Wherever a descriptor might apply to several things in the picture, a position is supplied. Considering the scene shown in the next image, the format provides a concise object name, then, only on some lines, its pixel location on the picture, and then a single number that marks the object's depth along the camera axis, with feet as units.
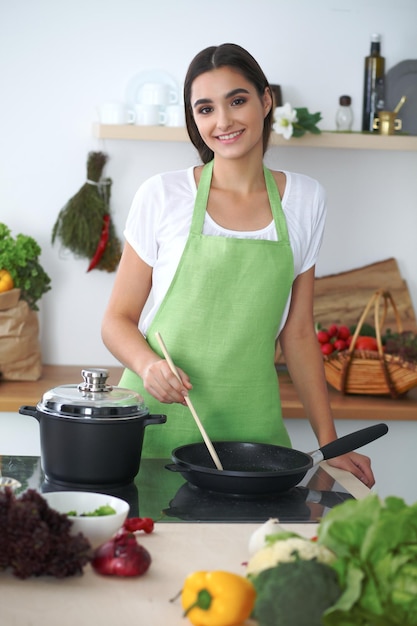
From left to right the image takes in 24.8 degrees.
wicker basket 9.94
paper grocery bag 10.16
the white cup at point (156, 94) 10.78
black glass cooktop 4.93
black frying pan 5.08
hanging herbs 11.02
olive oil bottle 11.12
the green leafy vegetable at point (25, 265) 10.28
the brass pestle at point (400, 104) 11.11
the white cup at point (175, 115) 10.60
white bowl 3.98
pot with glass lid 5.13
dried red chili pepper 11.07
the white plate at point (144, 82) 10.95
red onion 3.92
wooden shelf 10.52
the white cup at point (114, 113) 10.64
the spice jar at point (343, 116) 11.11
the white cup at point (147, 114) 10.62
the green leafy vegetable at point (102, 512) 4.13
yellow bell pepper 3.36
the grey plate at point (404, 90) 11.30
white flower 10.45
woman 6.57
